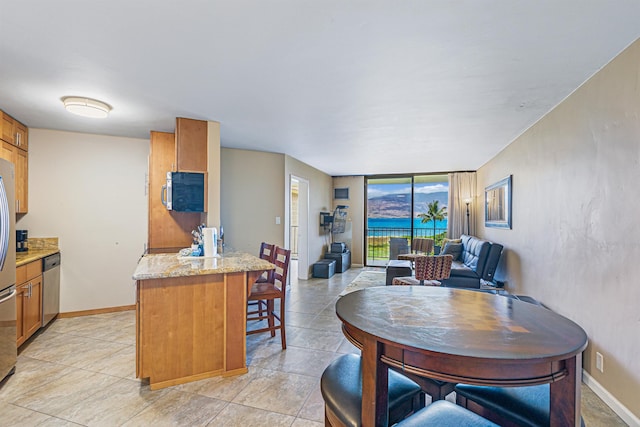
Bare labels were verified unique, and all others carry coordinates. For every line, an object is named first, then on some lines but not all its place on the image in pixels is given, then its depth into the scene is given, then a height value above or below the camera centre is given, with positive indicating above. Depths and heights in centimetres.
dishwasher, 340 -88
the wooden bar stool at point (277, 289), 294 -74
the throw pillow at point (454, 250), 567 -64
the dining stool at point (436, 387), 167 -94
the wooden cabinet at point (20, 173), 328 +44
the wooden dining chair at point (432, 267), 348 -60
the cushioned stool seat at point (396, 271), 486 -90
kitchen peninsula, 228 -82
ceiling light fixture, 274 +96
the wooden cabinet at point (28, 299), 289 -87
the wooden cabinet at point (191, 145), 326 +73
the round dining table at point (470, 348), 101 -46
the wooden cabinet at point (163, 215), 370 -3
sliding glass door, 723 +7
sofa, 430 -78
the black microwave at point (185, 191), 323 +23
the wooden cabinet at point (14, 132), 317 +87
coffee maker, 349 -34
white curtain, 666 +27
